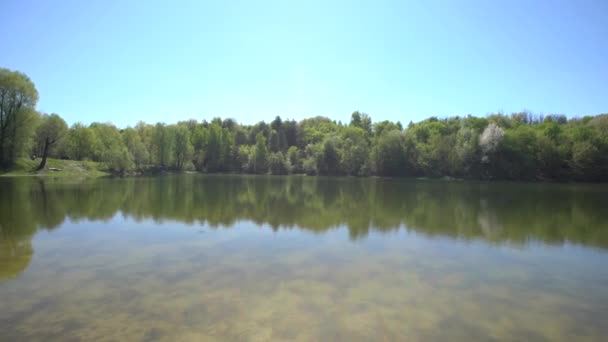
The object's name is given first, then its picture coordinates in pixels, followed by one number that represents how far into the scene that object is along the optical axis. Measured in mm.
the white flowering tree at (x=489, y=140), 71688
